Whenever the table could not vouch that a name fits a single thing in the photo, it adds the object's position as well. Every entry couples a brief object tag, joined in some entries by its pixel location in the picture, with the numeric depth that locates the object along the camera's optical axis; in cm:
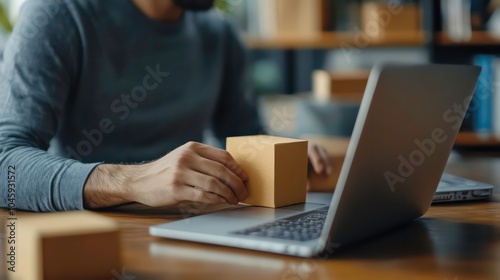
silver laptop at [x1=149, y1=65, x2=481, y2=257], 131
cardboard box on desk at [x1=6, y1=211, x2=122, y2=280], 116
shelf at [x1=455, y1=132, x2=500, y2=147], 535
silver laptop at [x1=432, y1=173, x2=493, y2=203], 202
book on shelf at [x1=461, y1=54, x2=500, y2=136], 522
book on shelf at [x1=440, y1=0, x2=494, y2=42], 526
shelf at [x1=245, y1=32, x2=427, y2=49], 546
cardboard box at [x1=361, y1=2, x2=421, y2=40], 548
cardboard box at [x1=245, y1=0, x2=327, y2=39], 567
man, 181
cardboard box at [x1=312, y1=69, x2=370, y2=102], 548
